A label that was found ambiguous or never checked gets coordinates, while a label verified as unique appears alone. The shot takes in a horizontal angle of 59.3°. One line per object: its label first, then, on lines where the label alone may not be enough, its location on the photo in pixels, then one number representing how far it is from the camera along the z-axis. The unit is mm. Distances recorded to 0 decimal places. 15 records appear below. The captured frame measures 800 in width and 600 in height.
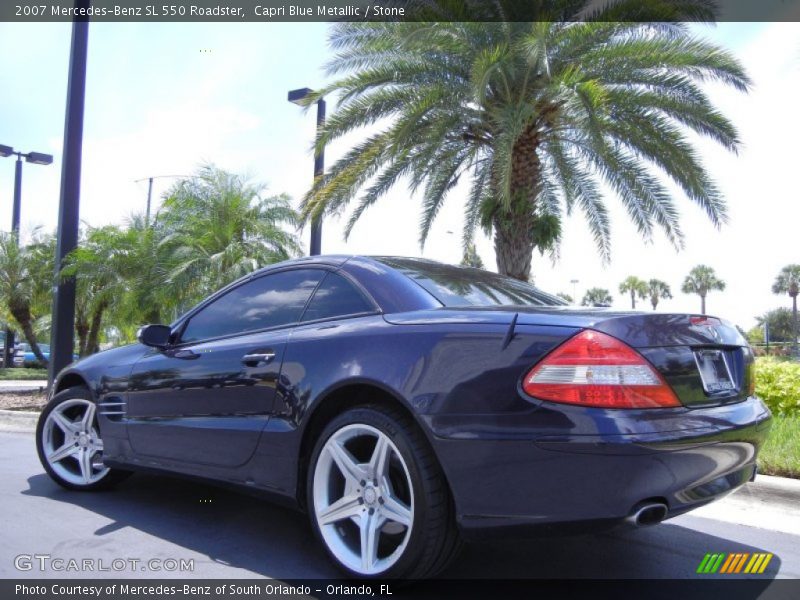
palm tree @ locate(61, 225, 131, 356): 13180
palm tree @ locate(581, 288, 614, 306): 73588
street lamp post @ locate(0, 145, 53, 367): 17933
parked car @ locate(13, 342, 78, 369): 30547
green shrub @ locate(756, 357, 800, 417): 6926
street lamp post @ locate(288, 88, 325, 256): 10712
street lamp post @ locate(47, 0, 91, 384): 9852
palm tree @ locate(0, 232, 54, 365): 19703
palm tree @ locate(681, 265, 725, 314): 79000
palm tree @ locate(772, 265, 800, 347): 71812
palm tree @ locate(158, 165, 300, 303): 13000
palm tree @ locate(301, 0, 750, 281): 9266
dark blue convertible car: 2438
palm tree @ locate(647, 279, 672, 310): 81188
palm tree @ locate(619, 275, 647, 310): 80875
